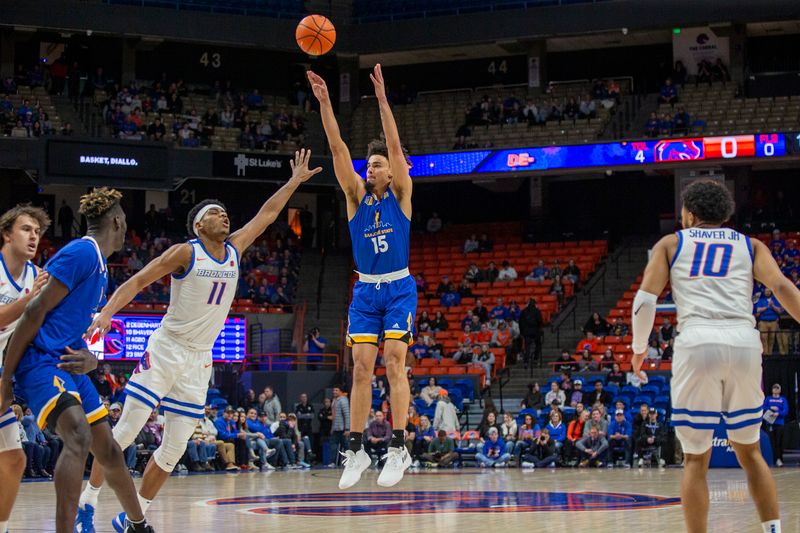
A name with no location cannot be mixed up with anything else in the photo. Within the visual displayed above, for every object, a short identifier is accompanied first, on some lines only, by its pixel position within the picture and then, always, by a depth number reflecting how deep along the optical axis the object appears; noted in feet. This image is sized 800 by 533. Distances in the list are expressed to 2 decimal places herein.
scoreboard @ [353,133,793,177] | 97.14
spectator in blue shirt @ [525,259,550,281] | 104.11
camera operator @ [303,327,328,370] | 96.73
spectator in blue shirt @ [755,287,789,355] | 82.99
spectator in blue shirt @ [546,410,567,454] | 76.43
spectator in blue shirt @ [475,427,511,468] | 76.84
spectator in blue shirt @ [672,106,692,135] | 102.29
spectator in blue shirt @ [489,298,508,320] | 97.25
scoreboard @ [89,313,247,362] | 87.68
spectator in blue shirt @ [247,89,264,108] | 119.21
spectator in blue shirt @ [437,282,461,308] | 102.47
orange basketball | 53.98
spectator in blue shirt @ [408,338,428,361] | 94.38
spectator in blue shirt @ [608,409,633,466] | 74.74
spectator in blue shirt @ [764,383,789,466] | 72.28
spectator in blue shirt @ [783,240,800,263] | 95.94
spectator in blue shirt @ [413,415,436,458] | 77.66
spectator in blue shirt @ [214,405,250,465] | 75.20
